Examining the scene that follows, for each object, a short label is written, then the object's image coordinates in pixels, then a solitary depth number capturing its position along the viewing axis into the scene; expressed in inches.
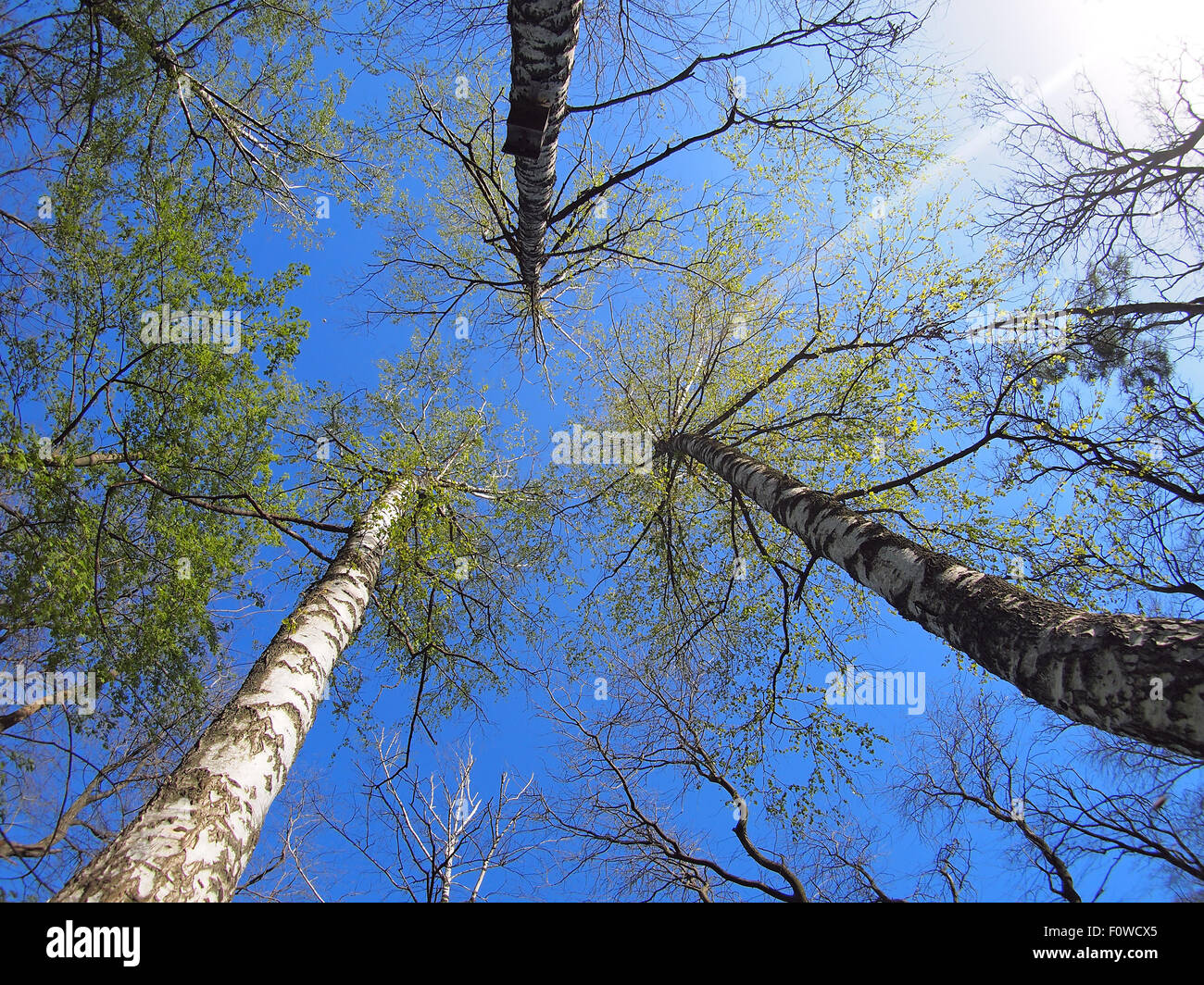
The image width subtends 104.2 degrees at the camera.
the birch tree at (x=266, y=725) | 66.8
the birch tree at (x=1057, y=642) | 62.2
